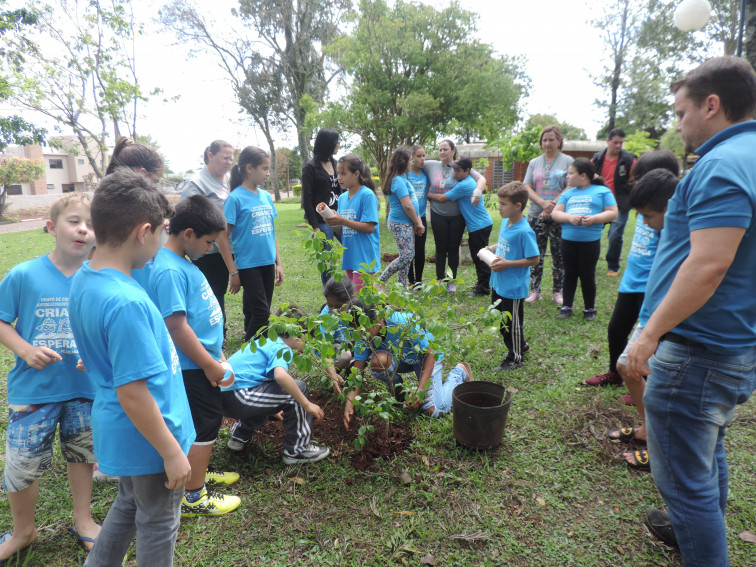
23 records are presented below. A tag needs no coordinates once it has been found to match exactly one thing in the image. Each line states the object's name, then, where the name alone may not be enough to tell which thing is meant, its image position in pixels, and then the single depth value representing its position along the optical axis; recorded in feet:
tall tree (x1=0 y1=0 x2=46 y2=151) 33.47
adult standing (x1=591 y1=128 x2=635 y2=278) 21.23
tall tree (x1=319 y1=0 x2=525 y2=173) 43.62
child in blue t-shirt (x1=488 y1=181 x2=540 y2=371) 12.61
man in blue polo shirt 4.88
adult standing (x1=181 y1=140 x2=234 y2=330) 12.83
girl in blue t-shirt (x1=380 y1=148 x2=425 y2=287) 17.93
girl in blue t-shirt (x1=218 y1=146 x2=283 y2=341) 12.45
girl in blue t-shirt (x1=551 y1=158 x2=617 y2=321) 15.39
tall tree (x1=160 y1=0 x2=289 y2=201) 74.43
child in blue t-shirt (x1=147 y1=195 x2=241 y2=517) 6.89
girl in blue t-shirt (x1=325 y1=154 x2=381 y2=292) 13.25
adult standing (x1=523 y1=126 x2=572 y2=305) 17.98
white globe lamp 24.56
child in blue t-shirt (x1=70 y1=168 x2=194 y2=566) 4.68
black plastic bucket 9.07
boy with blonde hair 6.68
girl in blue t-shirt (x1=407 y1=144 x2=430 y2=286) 21.17
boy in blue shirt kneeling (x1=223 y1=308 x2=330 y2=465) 8.51
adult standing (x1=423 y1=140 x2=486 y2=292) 20.47
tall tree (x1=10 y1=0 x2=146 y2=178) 39.40
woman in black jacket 15.24
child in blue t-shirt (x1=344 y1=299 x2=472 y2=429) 8.88
